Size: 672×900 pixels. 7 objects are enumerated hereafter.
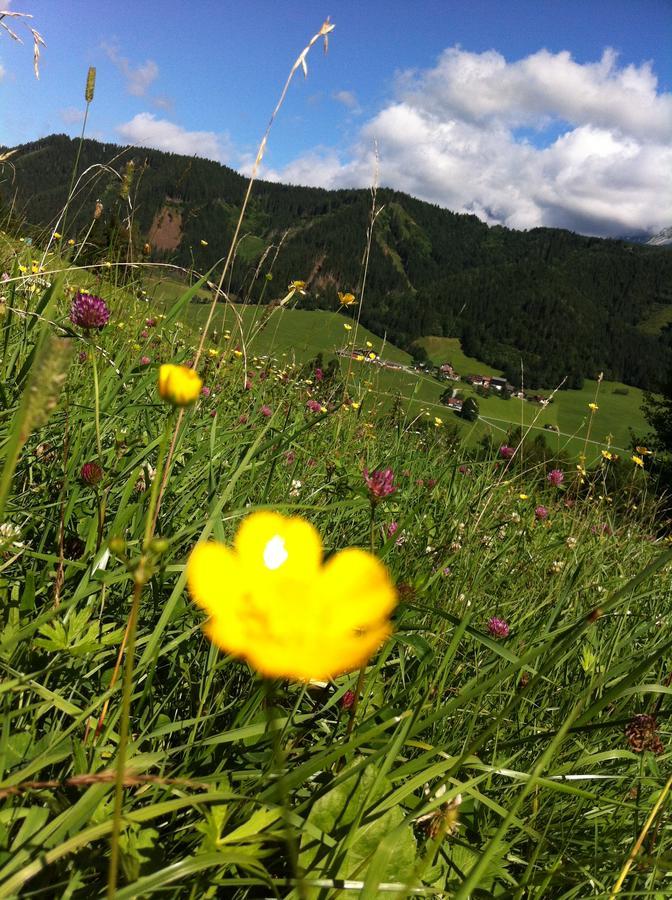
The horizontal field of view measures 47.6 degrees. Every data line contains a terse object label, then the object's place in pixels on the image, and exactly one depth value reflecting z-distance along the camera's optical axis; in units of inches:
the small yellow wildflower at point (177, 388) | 13.2
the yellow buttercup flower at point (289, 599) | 8.9
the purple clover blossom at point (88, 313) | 25.9
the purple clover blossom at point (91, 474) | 22.2
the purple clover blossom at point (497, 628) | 27.4
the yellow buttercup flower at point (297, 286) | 34.3
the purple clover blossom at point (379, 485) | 21.0
